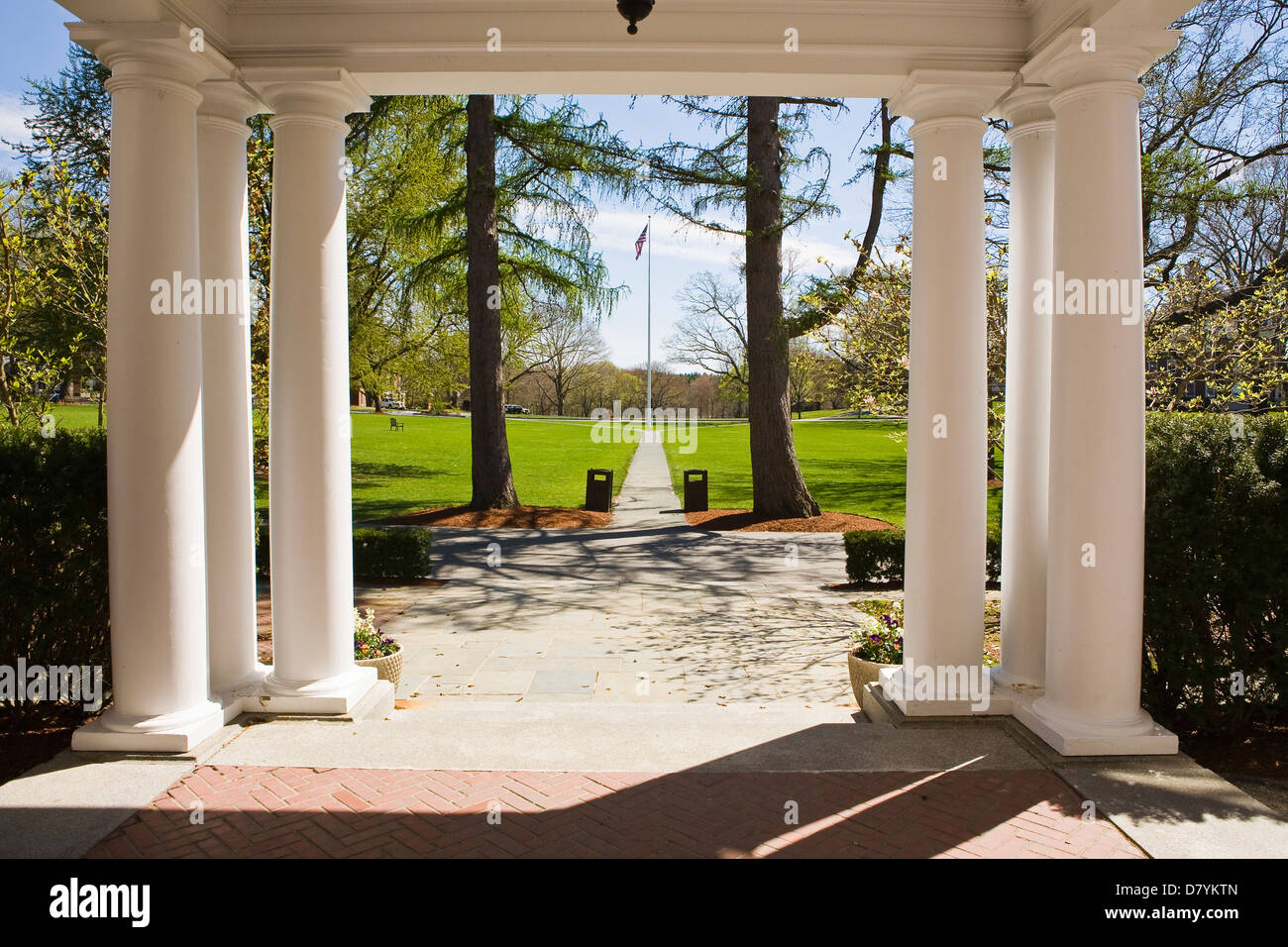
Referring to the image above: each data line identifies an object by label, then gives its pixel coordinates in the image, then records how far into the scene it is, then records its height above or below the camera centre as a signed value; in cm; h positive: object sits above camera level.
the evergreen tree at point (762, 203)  1764 +488
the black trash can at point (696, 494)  2116 -148
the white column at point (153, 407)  463 +18
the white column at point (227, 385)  545 +34
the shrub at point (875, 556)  1235 -178
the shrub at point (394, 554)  1262 -174
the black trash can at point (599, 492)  2133 -143
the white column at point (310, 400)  527 +24
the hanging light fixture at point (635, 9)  418 +212
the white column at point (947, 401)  527 +20
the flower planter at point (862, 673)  635 -182
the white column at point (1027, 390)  547 +27
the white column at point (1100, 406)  466 +15
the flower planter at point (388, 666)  655 -180
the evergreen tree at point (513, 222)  1867 +512
